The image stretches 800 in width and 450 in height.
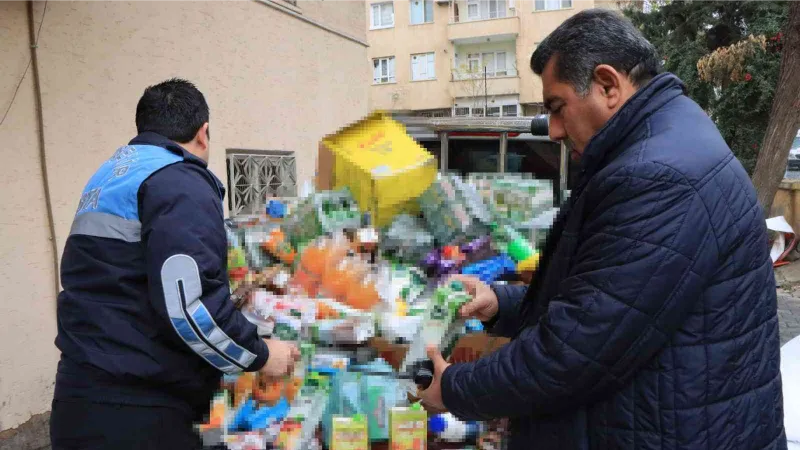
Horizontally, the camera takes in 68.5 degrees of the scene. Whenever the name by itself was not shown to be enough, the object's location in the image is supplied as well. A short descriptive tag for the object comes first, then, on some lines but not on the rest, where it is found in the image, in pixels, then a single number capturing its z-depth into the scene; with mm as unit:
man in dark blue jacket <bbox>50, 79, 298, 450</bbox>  1704
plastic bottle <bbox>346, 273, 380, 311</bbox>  2096
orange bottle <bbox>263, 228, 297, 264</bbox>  2477
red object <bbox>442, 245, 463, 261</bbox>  2357
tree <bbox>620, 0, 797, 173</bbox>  12414
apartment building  28125
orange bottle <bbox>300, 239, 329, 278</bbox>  2244
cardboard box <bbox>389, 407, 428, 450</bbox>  1869
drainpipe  3844
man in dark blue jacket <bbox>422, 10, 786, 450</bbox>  1116
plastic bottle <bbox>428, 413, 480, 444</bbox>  1967
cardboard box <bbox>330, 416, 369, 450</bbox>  1848
